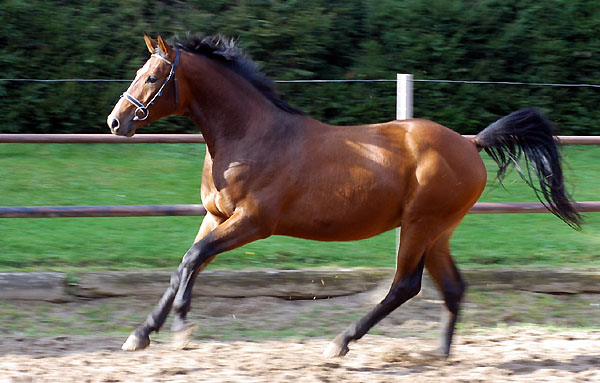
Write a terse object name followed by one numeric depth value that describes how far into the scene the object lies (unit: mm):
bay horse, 8359
